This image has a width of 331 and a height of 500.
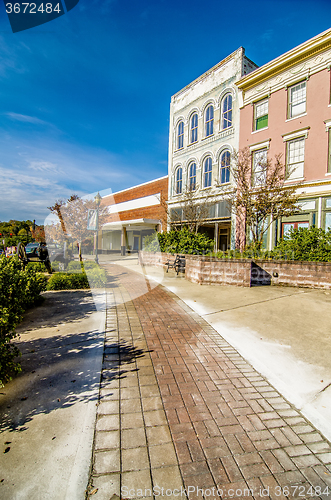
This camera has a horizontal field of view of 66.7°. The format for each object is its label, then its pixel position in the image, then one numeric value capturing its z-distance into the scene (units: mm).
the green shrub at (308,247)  8875
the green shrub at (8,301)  2779
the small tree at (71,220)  21781
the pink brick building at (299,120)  12484
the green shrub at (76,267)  9992
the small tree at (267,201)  10492
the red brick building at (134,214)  24688
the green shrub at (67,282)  8523
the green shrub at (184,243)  12117
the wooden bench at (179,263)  11602
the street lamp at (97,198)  15606
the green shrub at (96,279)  8914
